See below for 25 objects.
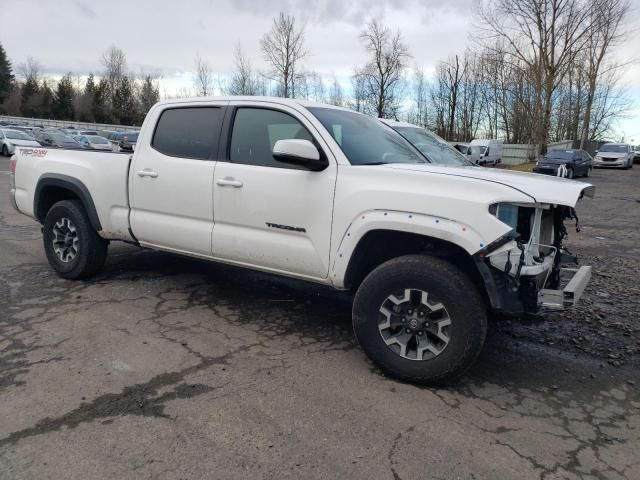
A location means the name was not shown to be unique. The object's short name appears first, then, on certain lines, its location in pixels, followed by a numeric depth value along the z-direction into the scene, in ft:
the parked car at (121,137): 129.15
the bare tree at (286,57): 127.03
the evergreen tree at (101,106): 244.63
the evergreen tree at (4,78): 246.47
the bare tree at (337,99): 160.99
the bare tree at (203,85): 174.88
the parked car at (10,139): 92.17
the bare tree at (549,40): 104.12
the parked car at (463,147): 87.61
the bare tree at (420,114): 181.06
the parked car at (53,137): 87.44
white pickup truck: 10.62
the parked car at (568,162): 81.25
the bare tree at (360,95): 147.39
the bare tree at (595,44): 104.17
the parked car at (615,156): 112.16
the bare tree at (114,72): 254.27
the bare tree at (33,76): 259.33
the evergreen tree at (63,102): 244.42
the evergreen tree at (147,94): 247.29
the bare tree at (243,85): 149.28
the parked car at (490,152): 98.77
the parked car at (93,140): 109.70
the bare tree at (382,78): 141.49
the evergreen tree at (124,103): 246.47
